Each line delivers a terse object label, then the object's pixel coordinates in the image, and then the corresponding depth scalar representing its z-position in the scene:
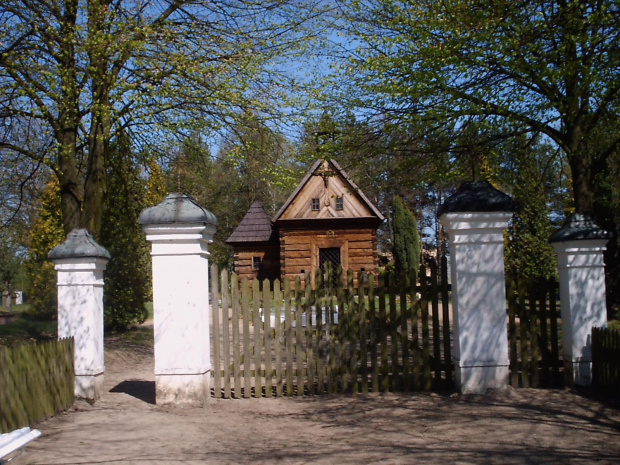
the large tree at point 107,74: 11.47
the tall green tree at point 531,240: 23.66
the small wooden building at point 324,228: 24.30
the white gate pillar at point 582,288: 7.68
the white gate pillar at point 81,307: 7.99
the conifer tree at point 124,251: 16.58
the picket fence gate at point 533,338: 7.77
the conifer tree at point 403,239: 29.86
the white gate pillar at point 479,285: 7.54
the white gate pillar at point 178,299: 7.67
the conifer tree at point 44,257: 22.95
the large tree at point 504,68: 8.94
